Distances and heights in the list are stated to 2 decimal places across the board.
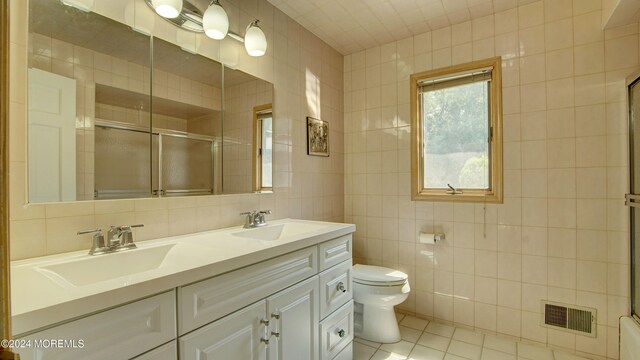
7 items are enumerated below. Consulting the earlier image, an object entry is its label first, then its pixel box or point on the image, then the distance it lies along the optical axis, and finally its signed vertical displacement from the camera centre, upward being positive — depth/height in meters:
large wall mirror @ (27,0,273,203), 1.05 +0.30
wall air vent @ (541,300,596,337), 1.84 -0.90
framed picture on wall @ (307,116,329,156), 2.30 +0.35
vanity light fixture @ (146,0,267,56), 1.35 +0.82
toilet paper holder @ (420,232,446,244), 2.27 -0.45
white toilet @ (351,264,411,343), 1.99 -0.82
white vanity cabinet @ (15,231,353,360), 0.72 -0.44
